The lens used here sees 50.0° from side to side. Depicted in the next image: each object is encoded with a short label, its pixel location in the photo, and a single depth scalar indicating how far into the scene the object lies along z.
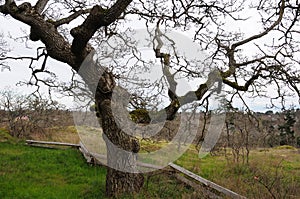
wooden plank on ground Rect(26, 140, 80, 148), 13.87
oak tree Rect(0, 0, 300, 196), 5.86
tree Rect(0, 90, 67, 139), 17.34
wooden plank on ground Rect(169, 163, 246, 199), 5.07
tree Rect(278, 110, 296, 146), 26.25
